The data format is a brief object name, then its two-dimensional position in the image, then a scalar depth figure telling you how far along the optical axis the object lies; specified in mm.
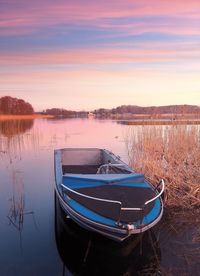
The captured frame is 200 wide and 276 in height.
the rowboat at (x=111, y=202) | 2555
